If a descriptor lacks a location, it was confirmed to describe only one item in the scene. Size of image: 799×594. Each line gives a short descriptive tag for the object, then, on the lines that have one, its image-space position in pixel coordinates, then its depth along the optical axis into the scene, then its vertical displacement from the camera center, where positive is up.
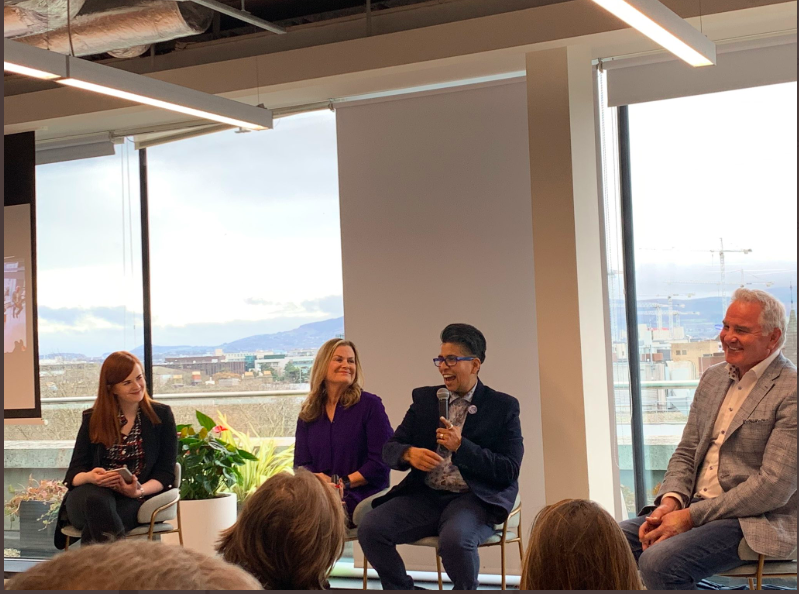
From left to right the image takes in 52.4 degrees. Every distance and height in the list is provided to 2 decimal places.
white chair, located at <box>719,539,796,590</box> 3.04 -0.92
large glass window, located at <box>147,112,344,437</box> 6.00 +0.56
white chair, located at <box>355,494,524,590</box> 3.87 -0.97
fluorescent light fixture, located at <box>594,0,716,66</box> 3.11 +1.22
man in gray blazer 3.06 -0.58
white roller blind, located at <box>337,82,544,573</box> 5.25 +0.65
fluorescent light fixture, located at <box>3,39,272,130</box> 3.53 +1.30
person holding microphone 3.80 -0.65
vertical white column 4.38 +0.26
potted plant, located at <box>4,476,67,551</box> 6.39 -1.26
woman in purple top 4.32 -0.48
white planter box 5.38 -1.17
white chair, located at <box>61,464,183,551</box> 4.31 -0.92
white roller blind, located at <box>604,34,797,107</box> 4.62 +1.49
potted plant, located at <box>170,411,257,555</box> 5.38 -0.94
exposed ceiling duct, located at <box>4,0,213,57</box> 4.53 +1.82
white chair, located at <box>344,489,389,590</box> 4.07 -0.88
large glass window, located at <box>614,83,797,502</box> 4.70 +0.59
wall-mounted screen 6.25 +0.51
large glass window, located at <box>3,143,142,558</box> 6.47 +0.38
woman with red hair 4.33 -0.53
